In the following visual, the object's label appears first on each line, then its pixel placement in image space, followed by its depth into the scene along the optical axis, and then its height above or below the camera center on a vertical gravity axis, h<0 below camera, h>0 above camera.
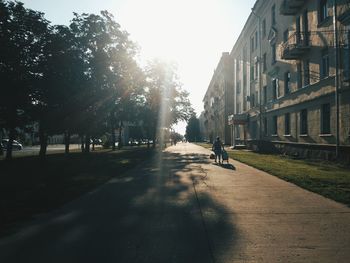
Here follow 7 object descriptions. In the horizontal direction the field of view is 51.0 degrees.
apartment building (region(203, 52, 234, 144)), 63.12 +8.62
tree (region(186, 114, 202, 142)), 140.50 +4.53
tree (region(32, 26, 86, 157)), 24.17 +3.75
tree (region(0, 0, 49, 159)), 22.75 +5.55
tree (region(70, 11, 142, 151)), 31.97 +7.30
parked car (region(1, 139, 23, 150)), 55.42 -0.62
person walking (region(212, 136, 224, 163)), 21.58 -0.31
